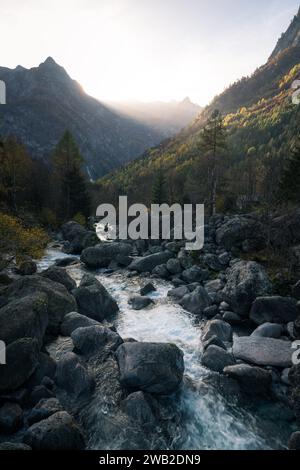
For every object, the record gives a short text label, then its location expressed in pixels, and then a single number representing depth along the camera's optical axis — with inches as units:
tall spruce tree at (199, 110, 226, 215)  1573.6
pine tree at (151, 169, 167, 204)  2106.3
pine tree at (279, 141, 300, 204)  1437.0
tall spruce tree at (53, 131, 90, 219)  2025.1
